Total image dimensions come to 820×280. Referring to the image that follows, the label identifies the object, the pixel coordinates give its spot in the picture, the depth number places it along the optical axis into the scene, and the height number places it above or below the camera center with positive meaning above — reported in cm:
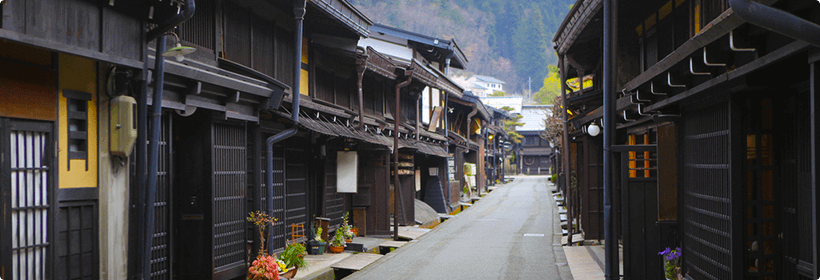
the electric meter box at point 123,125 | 834 +41
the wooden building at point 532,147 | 8512 +62
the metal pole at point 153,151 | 851 +3
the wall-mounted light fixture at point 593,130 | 1509 +55
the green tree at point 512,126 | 7606 +349
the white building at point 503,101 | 8904 +779
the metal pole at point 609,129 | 865 +32
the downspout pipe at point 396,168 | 2145 -61
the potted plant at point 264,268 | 1146 -229
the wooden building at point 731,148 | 557 +3
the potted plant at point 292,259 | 1270 -241
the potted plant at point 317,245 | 1714 -274
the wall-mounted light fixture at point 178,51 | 845 +150
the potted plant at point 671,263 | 961 -191
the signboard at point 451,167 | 3563 -95
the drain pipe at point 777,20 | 433 +102
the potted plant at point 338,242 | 1762 -278
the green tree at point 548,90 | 7136 +867
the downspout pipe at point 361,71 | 1893 +268
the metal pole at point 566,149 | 1955 +7
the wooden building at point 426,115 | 2680 +201
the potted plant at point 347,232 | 1891 -260
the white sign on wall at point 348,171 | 1961 -64
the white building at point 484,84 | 10862 +1471
